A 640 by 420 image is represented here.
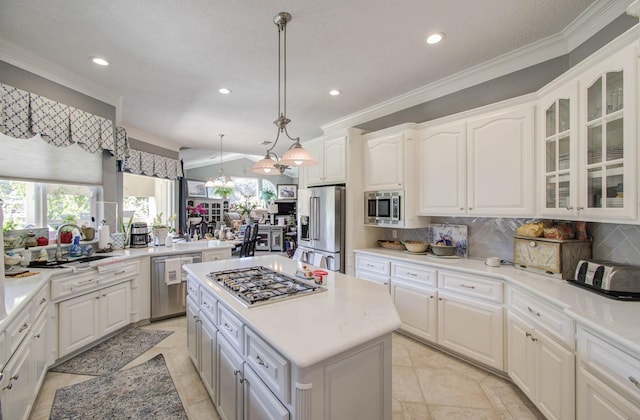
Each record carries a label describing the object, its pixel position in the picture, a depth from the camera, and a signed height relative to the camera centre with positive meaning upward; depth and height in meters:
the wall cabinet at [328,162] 3.55 +0.64
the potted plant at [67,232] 2.83 -0.24
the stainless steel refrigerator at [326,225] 3.46 -0.21
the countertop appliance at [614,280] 1.54 -0.43
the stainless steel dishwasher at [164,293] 3.32 -1.06
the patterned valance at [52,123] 2.29 +0.86
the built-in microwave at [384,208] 3.08 +0.01
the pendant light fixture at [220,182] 6.38 +0.65
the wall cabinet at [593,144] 1.43 +0.40
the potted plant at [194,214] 5.67 -0.11
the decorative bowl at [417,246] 3.03 -0.43
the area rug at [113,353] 2.39 -1.40
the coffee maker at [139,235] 3.62 -0.35
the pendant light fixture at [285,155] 1.92 +0.40
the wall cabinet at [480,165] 2.24 +0.40
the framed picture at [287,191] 10.02 +0.67
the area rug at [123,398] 1.87 -1.42
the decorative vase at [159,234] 3.79 -0.35
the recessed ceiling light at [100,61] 2.43 +1.37
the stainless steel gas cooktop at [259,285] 1.52 -0.50
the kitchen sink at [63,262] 2.45 -0.50
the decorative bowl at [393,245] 3.38 -0.46
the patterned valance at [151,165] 4.40 +0.80
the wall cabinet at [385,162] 3.08 +0.56
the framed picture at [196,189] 8.52 +0.67
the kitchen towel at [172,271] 3.34 -0.77
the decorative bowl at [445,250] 2.80 -0.44
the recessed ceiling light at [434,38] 2.10 +1.36
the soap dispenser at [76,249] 2.80 -0.41
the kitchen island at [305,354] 1.03 -0.64
